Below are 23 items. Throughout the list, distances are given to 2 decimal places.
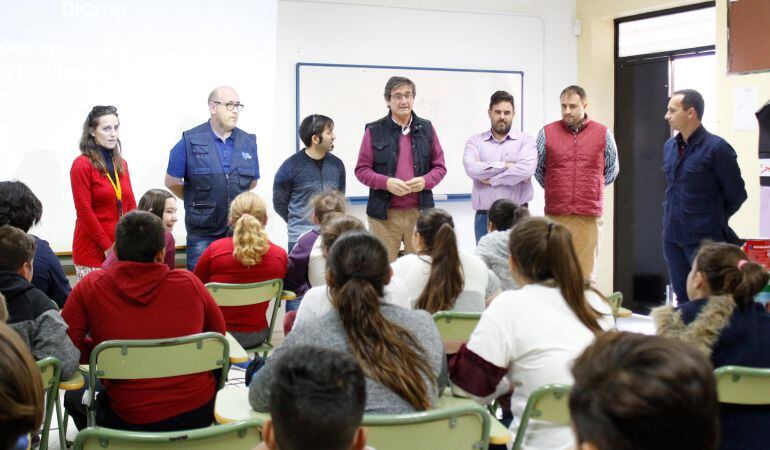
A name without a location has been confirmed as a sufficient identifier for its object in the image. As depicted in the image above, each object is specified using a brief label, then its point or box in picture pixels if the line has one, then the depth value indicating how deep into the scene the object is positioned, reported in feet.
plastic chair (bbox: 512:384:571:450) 6.64
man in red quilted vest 17.54
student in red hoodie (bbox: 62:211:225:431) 8.73
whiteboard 19.98
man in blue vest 16.53
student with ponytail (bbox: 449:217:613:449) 6.98
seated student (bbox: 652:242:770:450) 7.52
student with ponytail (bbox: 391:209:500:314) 10.07
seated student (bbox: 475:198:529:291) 11.89
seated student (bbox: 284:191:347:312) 13.16
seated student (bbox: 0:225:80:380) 8.26
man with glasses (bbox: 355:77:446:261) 17.01
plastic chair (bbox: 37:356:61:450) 7.72
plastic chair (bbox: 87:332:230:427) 8.45
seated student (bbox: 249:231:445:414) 6.40
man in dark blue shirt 15.51
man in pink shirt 17.35
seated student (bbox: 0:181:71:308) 11.05
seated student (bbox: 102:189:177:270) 13.80
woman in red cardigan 14.98
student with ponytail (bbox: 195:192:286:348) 12.76
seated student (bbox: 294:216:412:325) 8.50
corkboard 16.17
